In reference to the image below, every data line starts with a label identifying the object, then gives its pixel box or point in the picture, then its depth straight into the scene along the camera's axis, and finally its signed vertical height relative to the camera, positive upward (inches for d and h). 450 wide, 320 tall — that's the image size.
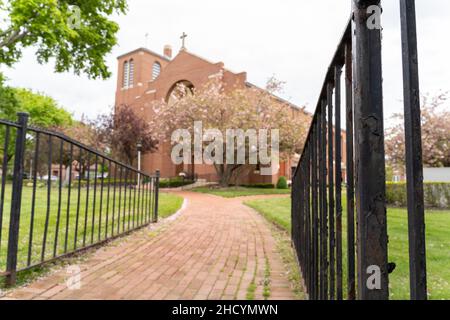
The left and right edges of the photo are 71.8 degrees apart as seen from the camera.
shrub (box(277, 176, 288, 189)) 864.3 +0.2
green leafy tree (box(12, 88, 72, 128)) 1104.8 +267.9
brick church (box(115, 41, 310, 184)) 905.5 +330.0
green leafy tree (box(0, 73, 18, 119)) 526.0 +135.8
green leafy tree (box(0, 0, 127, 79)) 330.0 +174.6
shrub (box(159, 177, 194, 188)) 856.3 -3.5
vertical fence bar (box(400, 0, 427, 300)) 23.1 +2.3
